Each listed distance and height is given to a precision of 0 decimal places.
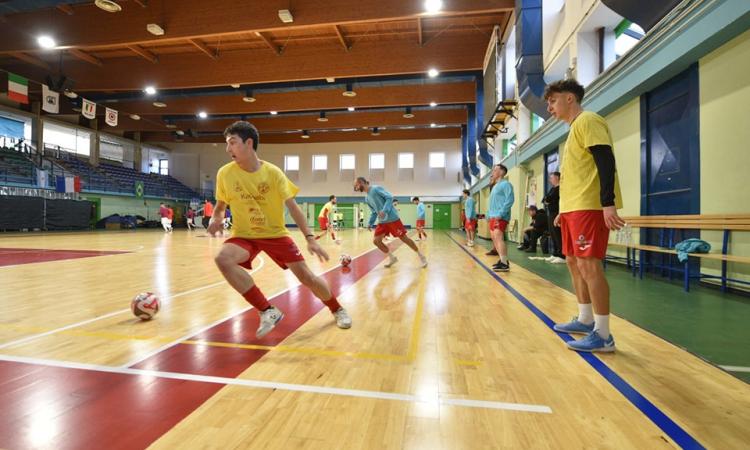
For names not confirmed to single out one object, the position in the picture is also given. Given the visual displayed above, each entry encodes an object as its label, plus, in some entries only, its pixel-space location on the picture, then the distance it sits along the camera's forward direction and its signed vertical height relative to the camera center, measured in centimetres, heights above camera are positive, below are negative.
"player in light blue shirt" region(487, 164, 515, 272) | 671 +30
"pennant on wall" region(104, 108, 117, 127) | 1806 +515
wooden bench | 411 -3
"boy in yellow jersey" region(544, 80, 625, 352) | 249 +20
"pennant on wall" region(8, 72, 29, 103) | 1418 +515
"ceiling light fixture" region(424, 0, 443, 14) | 1033 +620
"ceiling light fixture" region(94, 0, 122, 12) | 972 +581
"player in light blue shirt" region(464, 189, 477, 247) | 1221 +17
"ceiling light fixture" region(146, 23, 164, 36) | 1137 +602
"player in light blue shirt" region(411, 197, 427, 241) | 1450 +26
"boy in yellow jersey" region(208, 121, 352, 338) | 293 +2
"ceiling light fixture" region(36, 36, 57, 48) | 1258 +612
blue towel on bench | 461 -29
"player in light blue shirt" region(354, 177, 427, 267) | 703 +9
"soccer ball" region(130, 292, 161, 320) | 338 -81
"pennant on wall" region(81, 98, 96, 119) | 1689 +521
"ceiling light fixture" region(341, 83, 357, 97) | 1778 +641
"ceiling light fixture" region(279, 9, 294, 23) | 1061 +607
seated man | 1010 -10
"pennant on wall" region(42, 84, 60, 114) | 1495 +498
